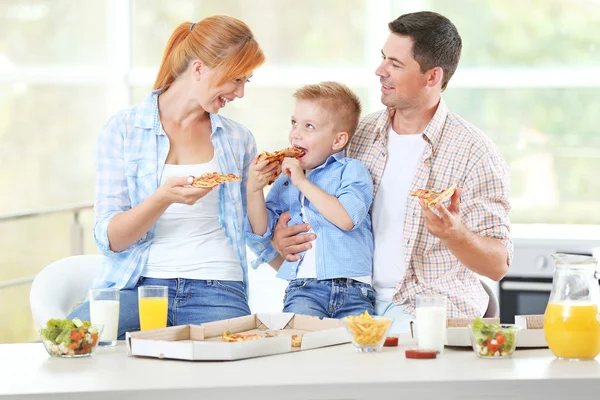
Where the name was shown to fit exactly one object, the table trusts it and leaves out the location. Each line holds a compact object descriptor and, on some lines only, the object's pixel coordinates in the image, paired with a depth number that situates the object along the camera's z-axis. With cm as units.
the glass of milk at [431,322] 358
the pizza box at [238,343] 349
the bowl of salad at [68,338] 355
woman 437
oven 588
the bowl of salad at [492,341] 353
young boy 437
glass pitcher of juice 349
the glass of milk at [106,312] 373
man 442
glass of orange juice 381
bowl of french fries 359
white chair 436
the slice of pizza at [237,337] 360
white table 324
